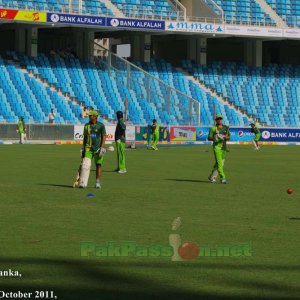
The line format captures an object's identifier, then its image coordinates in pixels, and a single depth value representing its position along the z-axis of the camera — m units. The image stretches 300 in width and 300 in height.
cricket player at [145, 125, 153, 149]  56.19
